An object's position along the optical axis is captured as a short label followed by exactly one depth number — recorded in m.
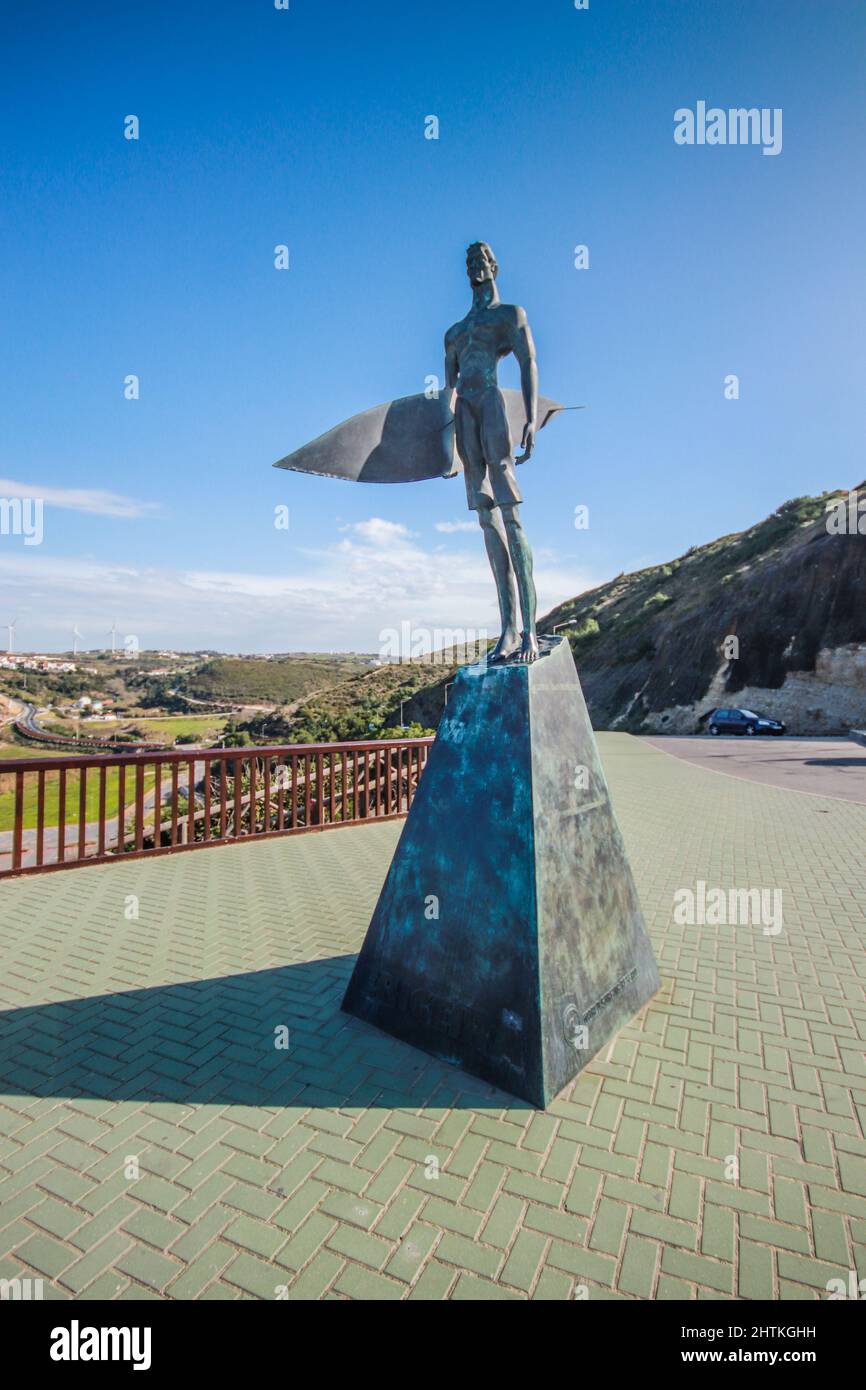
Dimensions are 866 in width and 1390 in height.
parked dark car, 29.45
